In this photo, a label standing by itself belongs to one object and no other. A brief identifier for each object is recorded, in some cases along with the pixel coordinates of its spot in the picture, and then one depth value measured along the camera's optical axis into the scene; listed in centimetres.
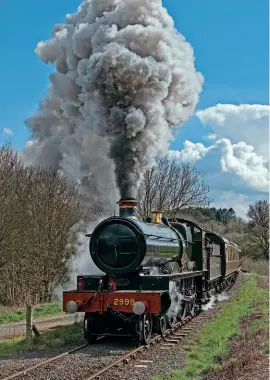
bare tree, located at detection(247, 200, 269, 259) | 4969
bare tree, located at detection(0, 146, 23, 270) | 1573
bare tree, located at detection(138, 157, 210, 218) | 3083
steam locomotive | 881
